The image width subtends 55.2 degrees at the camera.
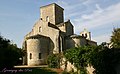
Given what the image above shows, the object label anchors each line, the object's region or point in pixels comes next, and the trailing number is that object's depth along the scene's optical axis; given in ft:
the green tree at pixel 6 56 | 42.65
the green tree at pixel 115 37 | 54.85
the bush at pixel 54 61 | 56.12
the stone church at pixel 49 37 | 68.84
